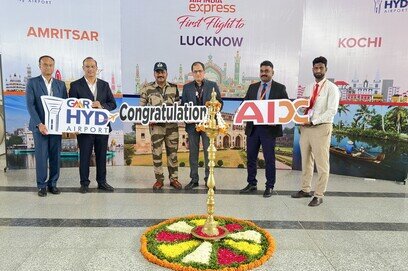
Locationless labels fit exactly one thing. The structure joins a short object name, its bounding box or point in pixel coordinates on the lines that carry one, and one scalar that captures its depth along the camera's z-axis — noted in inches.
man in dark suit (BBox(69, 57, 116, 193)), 165.6
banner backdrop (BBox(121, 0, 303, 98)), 214.1
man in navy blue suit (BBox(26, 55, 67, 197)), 157.2
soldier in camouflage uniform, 168.7
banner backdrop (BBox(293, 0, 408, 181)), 194.5
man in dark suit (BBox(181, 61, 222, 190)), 168.6
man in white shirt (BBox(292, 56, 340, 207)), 149.2
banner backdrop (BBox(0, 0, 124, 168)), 202.7
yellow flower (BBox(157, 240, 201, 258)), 102.1
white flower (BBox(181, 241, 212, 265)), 98.5
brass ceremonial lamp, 101.1
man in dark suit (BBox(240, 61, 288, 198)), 163.2
